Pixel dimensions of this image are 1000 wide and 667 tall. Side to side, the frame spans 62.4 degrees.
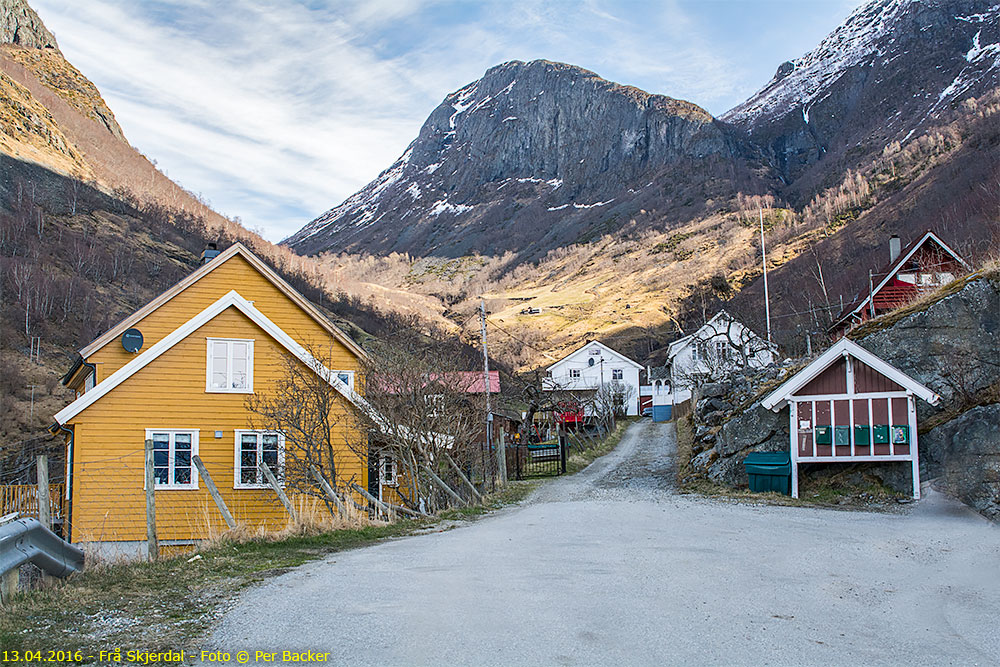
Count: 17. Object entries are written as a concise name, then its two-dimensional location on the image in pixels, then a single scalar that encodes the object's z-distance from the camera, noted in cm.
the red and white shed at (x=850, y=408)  2002
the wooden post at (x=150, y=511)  1197
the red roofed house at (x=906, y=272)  4041
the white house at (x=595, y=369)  8338
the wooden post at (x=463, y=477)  1978
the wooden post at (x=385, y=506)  1711
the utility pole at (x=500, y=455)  2802
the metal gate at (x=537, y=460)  3275
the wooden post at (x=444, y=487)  1873
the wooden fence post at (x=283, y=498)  1421
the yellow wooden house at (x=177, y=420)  2145
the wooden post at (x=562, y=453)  3286
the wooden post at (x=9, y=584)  839
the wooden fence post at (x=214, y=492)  1339
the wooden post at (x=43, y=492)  1327
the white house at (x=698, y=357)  4264
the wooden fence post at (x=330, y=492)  1546
